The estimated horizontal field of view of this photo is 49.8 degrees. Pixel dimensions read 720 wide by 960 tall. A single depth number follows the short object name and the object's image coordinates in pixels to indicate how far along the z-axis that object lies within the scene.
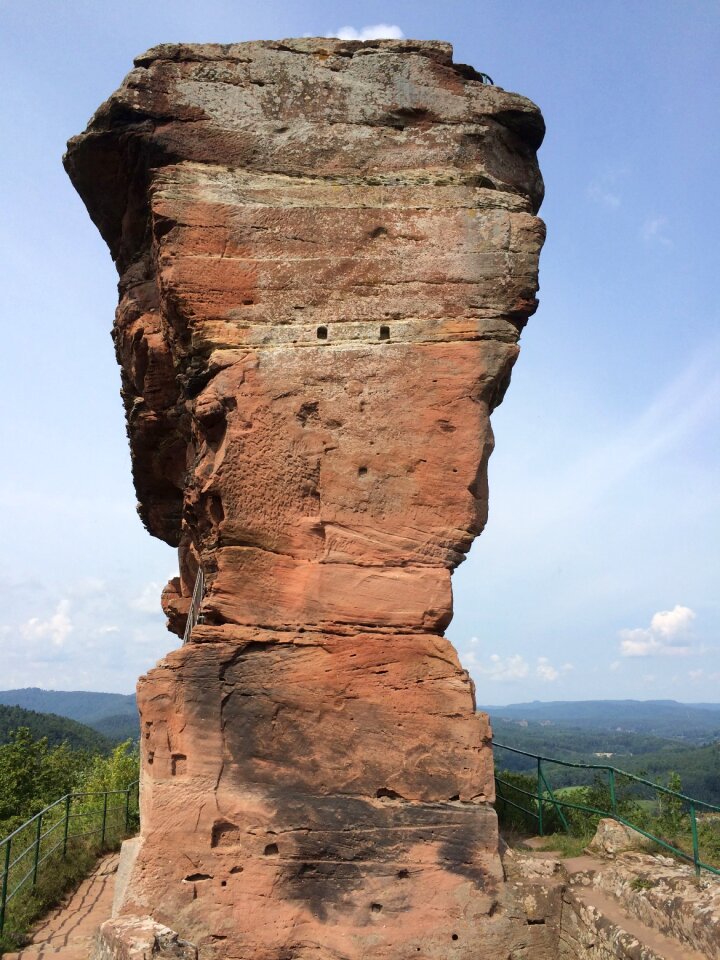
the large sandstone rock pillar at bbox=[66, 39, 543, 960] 5.39
